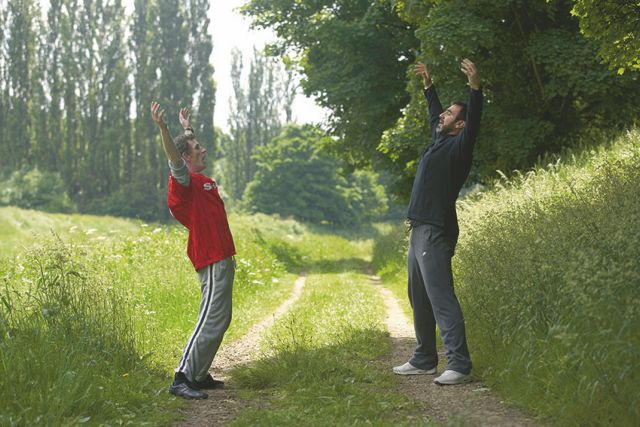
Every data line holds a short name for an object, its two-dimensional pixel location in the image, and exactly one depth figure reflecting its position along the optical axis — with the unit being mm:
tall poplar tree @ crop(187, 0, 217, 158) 55656
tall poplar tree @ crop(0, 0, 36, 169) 52347
